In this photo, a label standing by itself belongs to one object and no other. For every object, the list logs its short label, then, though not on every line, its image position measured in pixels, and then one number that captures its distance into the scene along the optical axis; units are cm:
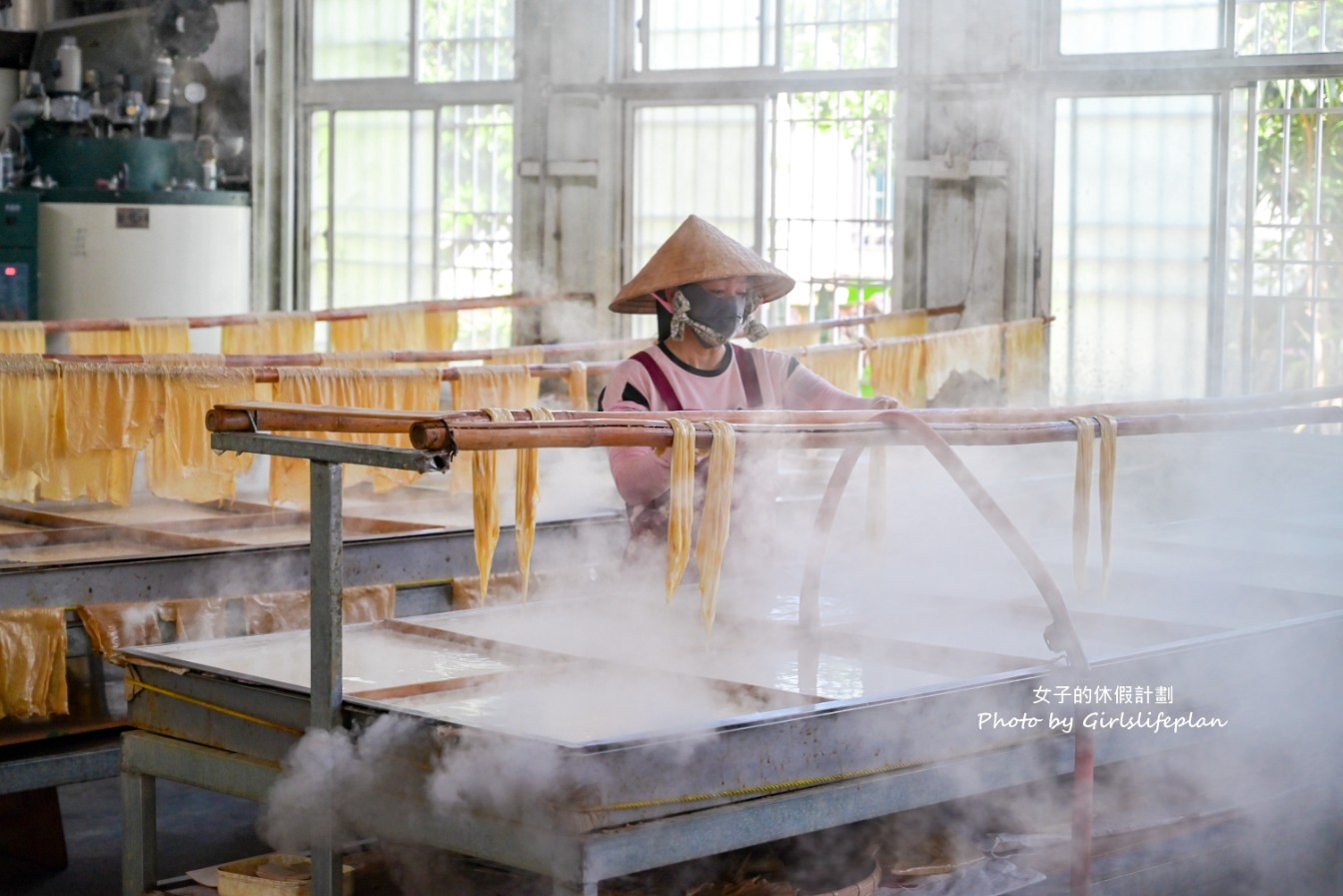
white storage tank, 1016
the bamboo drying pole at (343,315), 685
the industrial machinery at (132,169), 1020
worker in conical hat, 395
